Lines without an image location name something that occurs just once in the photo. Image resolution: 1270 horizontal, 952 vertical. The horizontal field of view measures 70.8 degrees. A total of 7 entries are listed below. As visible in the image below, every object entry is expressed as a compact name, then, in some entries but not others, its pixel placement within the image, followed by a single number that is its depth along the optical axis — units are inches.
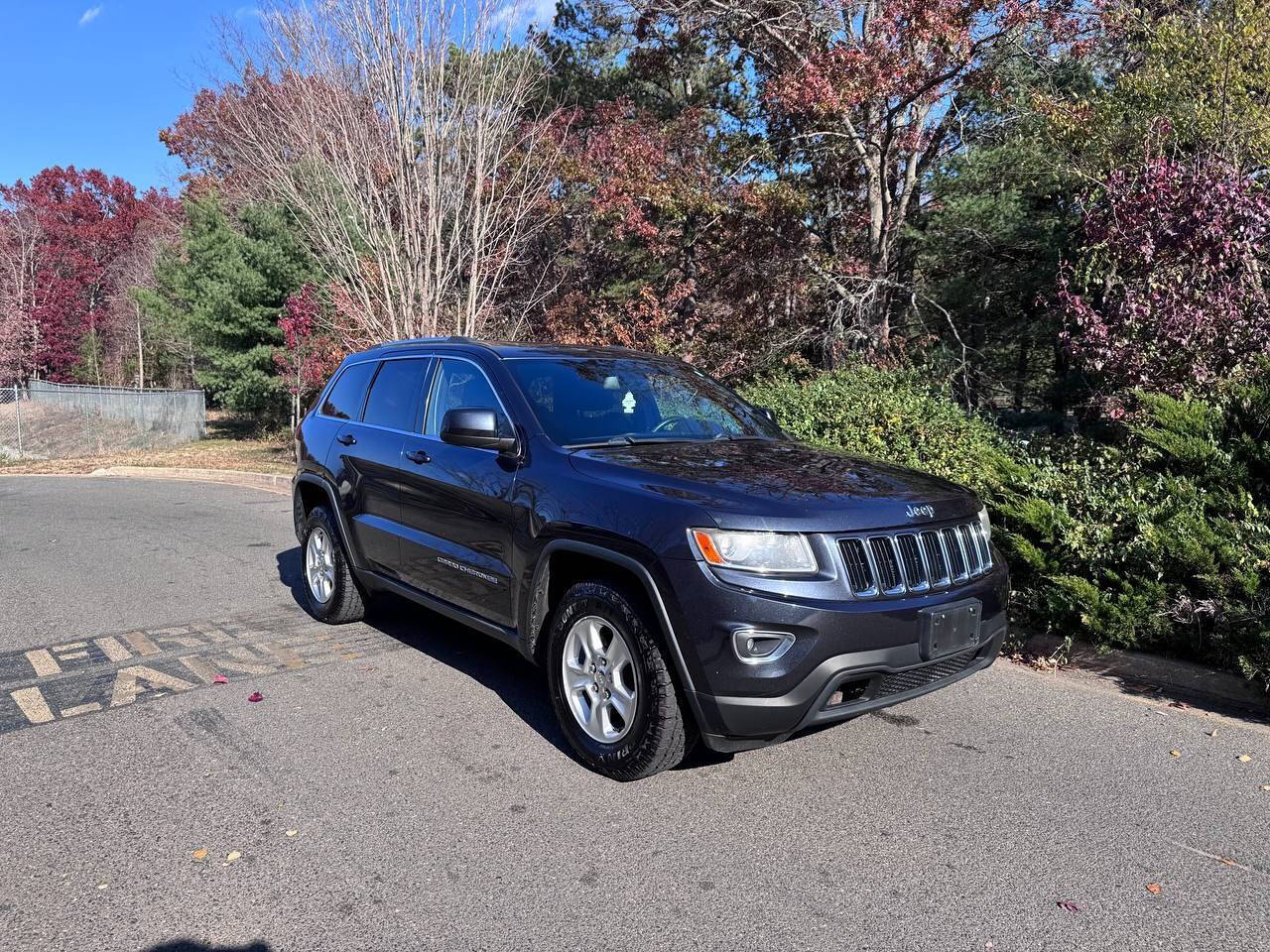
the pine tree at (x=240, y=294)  876.6
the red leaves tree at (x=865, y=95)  431.8
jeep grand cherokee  127.2
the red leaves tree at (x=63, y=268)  1676.9
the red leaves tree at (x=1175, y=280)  267.0
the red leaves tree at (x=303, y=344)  775.1
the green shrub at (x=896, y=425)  269.3
